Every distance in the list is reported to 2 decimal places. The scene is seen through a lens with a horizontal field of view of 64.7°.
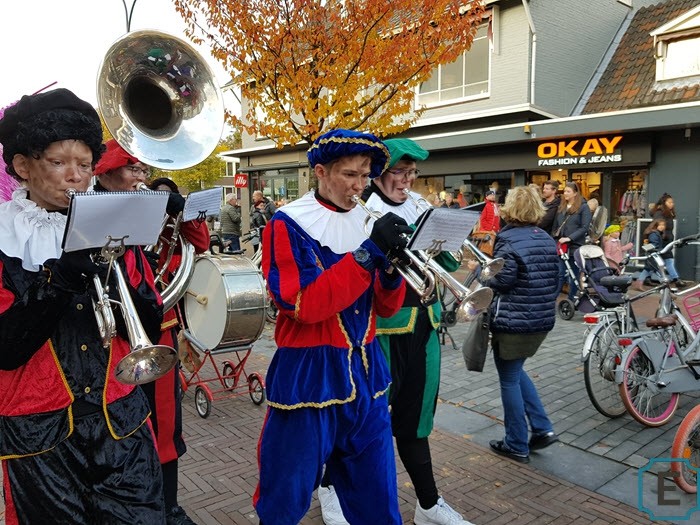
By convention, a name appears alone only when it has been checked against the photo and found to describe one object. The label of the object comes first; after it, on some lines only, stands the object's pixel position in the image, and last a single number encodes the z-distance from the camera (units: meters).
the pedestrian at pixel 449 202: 12.45
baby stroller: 4.81
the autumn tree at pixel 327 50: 7.14
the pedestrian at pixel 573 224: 8.73
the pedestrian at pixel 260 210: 13.35
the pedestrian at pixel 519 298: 3.68
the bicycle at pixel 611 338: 4.44
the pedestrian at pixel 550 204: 9.42
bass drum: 4.41
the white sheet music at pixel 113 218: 1.47
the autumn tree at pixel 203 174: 36.35
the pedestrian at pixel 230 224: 13.13
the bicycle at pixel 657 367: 4.12
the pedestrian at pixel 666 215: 10.55
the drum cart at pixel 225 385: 4.71
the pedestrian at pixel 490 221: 9.18
